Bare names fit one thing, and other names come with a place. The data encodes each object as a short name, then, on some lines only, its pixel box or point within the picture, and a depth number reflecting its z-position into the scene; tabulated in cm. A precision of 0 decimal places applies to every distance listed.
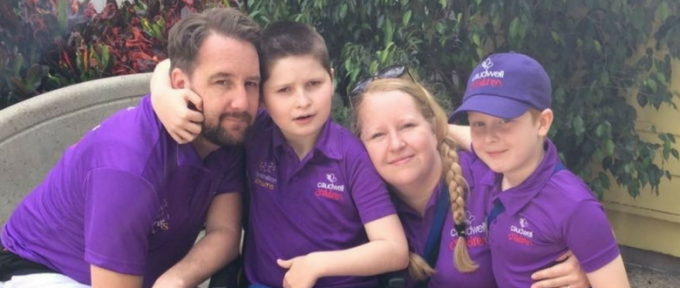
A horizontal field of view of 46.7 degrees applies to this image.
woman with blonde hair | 275
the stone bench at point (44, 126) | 384
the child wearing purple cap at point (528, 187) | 239
